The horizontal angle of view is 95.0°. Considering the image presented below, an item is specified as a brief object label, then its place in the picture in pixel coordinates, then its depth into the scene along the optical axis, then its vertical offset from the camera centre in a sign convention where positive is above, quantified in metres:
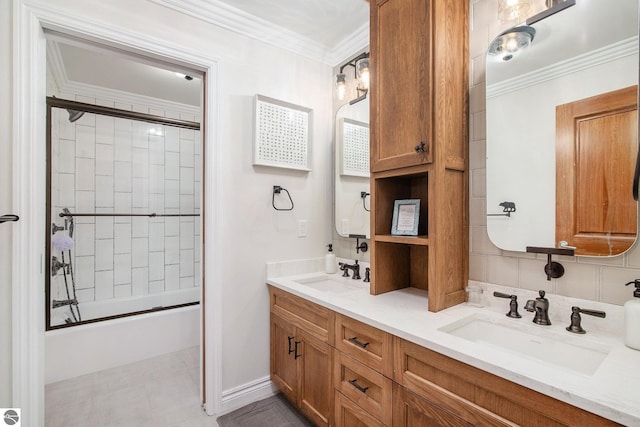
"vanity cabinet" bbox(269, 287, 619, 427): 0.83 -0.64
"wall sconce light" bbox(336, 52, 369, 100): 2.04 +1.01
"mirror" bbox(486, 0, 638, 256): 1.06 +0.42
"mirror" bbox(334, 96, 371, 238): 2.08 +0.34
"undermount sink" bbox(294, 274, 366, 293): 1.96 -0.48
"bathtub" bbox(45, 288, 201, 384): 2.23 -1.05
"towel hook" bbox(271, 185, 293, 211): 2.10 +0.16
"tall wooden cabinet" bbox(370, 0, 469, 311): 1.32 +0.43
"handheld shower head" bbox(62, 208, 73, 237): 2.83 -0.04
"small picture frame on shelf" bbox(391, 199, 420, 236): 1.58 -0.01
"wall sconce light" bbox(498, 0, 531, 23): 1.29 +0.92
